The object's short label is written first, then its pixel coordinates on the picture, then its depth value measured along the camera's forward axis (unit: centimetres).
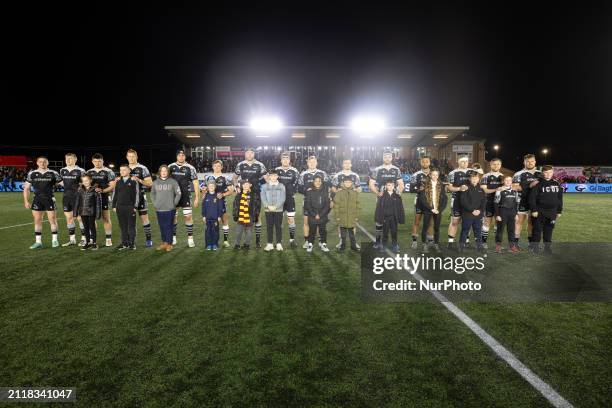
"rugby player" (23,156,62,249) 851
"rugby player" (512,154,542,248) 809
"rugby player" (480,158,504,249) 826
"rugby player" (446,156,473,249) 790
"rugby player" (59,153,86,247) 855
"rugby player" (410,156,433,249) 797
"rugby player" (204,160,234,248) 839
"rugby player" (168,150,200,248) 858
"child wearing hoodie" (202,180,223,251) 816
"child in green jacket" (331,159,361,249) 826
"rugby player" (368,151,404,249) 815
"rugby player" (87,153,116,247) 840
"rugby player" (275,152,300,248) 869
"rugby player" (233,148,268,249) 857
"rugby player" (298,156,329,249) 827
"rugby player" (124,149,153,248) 840
